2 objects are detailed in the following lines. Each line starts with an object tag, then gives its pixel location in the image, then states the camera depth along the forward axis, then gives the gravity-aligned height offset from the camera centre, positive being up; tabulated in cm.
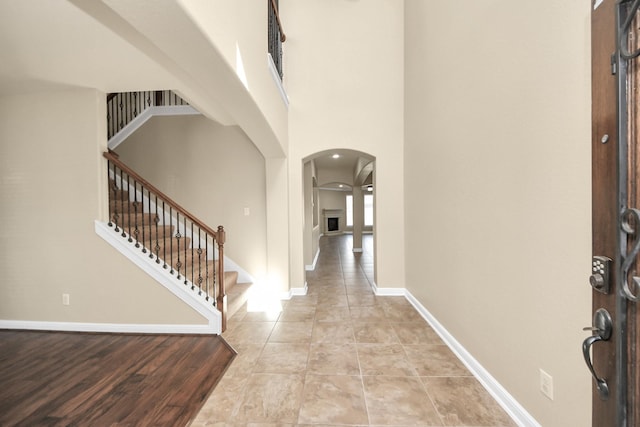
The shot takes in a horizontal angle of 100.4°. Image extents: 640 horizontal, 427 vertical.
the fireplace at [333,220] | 1390 -51
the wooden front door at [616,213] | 75 -2
